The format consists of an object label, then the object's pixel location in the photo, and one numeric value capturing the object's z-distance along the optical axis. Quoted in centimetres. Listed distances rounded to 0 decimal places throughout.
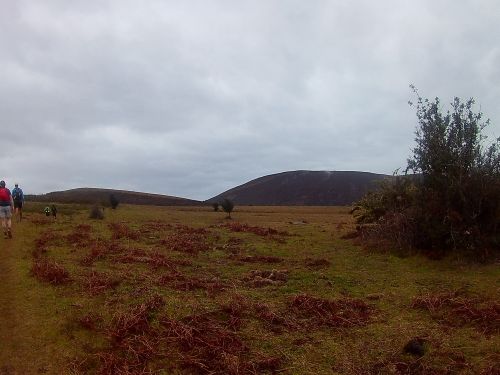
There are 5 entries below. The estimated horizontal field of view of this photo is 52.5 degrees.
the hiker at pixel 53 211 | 2823
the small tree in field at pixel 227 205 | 4797
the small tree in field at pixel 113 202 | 5050
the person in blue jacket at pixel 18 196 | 2417
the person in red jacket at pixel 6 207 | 1834
